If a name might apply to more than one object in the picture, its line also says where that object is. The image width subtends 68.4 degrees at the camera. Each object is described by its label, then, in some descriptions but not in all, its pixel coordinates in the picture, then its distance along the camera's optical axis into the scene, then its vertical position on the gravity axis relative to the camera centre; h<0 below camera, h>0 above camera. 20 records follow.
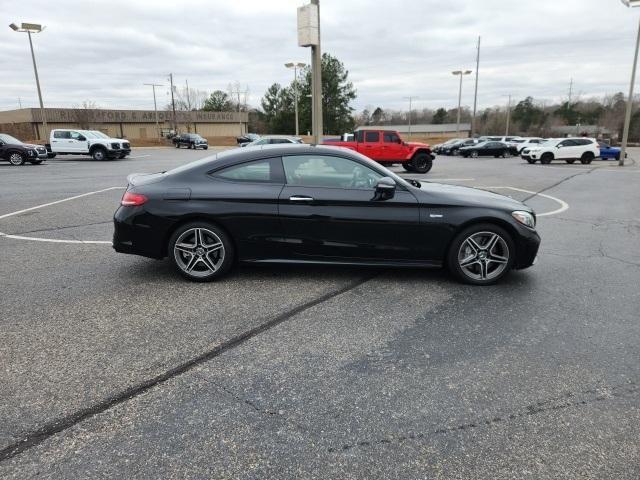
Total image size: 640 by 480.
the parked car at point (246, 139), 52.08 -1.51
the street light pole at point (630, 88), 20.81 +1.51
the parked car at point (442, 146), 41.43 -2.16
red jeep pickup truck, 20.95 -1.16
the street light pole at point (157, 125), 71.77 +0.21
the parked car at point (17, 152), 23.36 -1.08
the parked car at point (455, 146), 38.88 -2.08
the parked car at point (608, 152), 31.83 -2.23
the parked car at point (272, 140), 28.36 -0.92
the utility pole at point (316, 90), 15.84 +1.16
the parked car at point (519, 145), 36.59 -1.92
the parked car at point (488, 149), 36.34 -2.17
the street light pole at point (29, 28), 33.03 +6.93
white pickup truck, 27.75 -0.95
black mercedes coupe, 4.91 -0.98
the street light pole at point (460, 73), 56.28 +5.60
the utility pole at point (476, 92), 50.22 +2.93
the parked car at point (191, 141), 47.60 -1.53
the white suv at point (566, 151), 27.31 -1.79
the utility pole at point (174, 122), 67.81 +0.58
